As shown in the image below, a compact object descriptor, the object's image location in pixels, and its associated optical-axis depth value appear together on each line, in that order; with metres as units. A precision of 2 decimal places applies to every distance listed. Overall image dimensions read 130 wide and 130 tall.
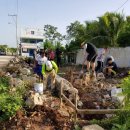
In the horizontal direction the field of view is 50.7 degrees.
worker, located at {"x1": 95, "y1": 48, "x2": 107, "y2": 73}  6.85
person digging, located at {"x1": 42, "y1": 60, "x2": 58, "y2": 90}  4.51
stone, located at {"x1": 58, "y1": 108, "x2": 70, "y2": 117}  3.39
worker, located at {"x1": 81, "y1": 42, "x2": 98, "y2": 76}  5.35
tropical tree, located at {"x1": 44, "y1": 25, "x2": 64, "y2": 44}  28.47
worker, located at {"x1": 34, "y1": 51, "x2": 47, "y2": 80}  5.49
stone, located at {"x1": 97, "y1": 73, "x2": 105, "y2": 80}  5.75
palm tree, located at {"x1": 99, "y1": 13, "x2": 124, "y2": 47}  9.86
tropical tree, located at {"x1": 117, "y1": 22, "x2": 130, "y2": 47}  10.36
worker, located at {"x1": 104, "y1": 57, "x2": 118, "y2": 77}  6.29
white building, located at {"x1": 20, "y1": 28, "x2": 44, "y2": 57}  27.77
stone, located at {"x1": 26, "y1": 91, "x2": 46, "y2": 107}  3.48
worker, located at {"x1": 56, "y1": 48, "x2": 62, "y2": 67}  9.49
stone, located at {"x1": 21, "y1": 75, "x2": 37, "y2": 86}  4.57
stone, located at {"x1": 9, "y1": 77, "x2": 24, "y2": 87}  4.28
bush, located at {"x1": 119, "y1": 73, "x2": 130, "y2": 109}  2.46
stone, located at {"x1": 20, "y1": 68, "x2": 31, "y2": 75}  5.81
